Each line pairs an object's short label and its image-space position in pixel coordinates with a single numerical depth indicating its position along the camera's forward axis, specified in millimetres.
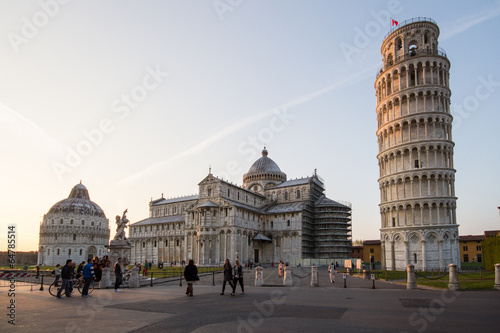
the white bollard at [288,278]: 25984
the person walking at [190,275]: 18547
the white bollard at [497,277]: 20552
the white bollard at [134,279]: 24219
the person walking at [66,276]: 18234
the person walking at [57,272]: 24562
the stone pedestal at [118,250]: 28000
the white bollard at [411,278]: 22625
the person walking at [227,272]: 18781
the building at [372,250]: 98375
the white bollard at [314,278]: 25181
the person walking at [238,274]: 19047
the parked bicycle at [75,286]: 19000
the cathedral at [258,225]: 66625
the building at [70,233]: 116125
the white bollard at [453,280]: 20703
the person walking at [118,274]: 21250
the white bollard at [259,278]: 26062
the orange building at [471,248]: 91625
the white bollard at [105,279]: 23995
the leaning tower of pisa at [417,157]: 47750
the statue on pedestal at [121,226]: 28466
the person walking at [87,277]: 18703
